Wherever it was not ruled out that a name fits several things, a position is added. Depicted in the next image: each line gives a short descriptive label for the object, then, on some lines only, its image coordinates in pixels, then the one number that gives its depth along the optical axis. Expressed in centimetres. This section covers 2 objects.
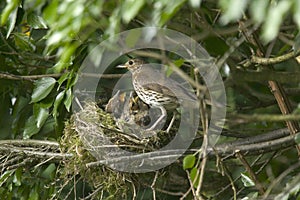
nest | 923
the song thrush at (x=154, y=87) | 1012
